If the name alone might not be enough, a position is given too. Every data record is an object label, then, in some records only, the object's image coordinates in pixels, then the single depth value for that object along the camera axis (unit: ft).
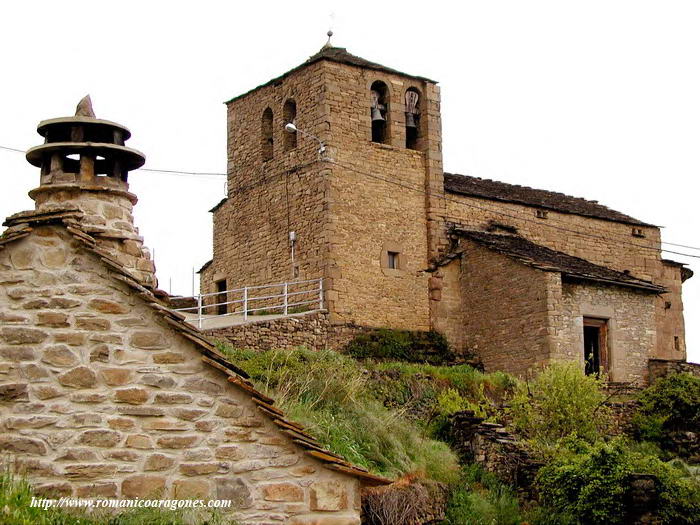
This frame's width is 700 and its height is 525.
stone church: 85.51
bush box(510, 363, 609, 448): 66.08
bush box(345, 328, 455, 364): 84.74
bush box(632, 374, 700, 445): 77.30
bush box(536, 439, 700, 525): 51.72
